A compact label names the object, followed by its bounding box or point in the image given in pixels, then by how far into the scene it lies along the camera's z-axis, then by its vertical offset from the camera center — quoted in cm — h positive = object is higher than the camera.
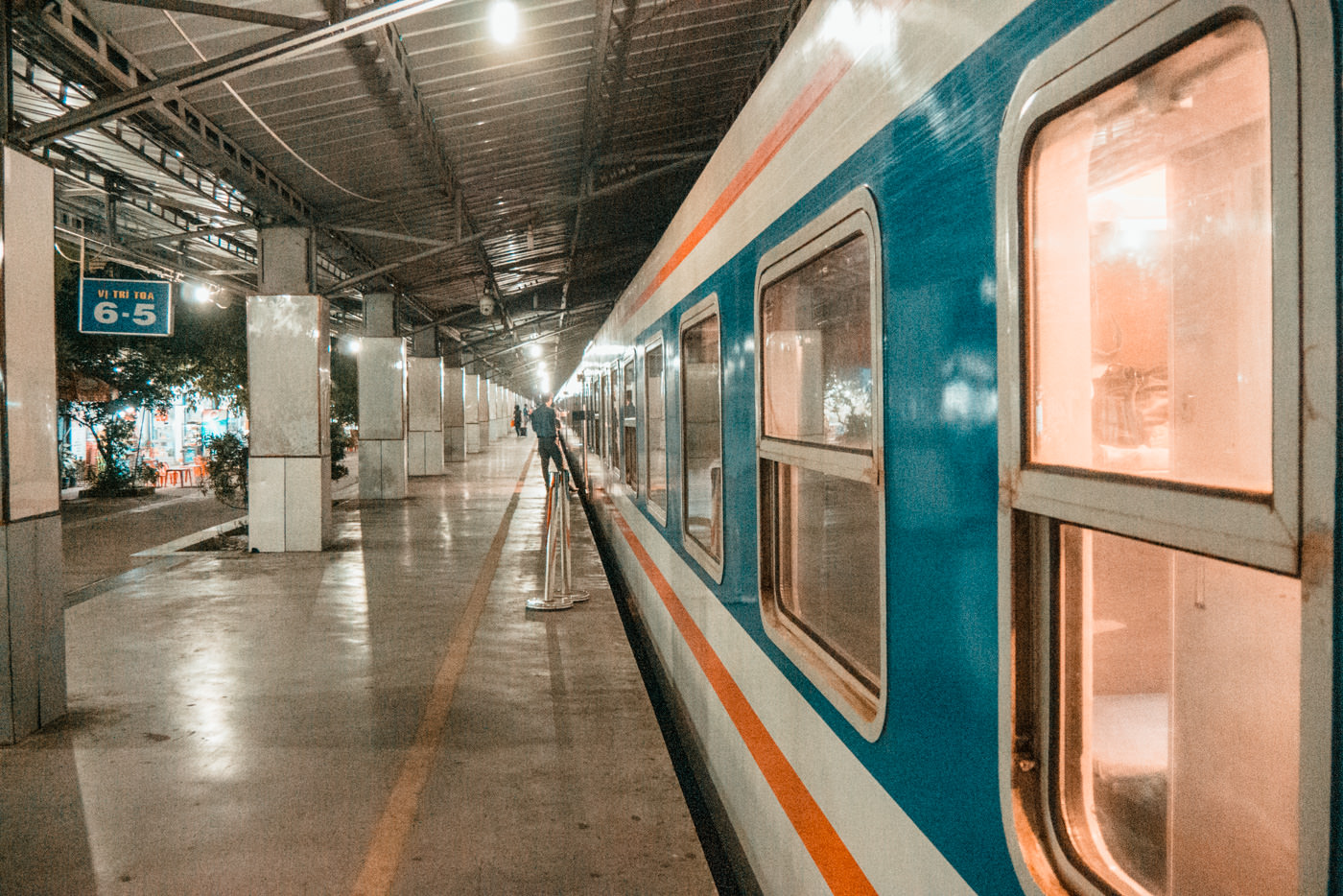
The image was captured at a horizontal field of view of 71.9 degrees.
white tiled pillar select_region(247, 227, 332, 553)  1090 +42
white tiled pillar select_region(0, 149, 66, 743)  472 -17
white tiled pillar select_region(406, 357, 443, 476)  2212 +33
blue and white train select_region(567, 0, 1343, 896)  92 -3
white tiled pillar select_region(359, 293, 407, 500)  1706 +51
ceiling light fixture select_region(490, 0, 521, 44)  663 +302
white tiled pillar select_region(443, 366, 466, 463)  2850 +43
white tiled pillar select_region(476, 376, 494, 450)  3841 +85
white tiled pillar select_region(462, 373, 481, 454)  3344 +71
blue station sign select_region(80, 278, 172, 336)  862 +122
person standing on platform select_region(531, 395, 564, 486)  1634 -4
